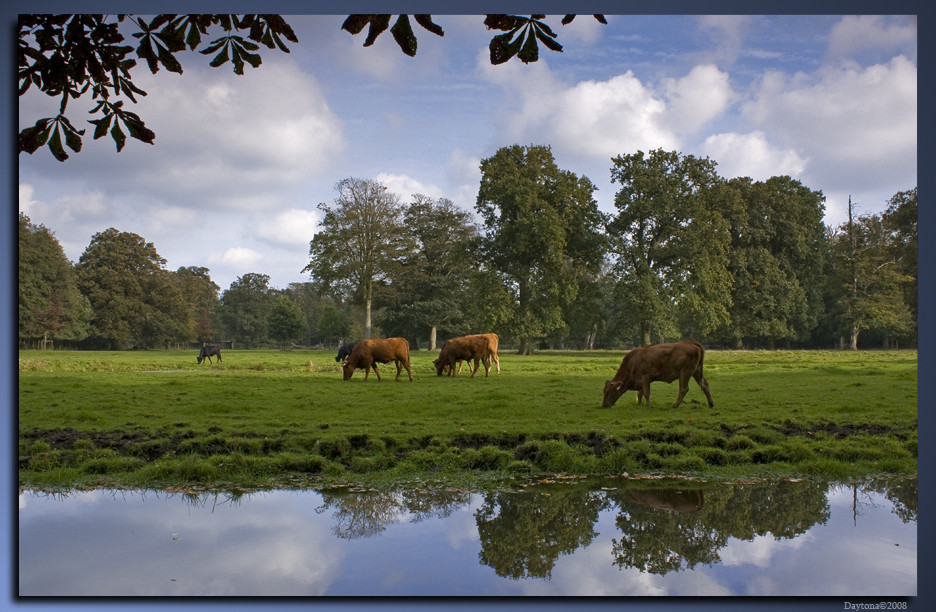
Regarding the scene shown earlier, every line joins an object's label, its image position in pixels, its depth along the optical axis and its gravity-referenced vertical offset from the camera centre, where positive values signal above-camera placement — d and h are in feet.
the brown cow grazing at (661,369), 40.78 -2.58
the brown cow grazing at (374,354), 64.23 -2.85
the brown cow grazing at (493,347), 71.51 -2.40
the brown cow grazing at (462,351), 69.92 -2.75
